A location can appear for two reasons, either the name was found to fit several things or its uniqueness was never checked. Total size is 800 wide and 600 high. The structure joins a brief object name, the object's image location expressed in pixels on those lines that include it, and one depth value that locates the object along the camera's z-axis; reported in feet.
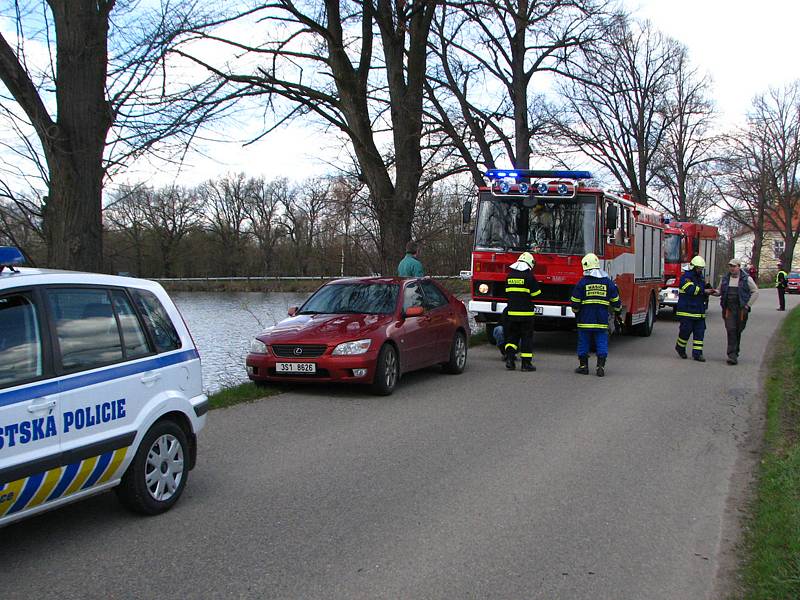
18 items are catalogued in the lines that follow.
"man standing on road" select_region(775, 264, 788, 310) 102.12
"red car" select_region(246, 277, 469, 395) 31.12
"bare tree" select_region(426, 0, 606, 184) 69.92
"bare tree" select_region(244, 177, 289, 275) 206.80
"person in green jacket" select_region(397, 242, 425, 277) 45.60
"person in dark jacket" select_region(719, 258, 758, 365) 44.88
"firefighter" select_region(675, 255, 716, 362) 45.39
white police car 13.41
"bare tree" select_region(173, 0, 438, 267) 53.26
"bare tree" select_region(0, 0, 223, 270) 28.91
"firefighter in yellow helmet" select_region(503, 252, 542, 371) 40.47
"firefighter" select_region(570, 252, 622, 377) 39.37
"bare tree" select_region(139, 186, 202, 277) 150.92
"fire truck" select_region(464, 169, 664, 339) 46.50
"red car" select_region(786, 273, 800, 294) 177.85
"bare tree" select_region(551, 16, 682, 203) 128.57
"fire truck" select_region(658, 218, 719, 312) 81.61
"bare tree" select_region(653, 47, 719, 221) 138.92
